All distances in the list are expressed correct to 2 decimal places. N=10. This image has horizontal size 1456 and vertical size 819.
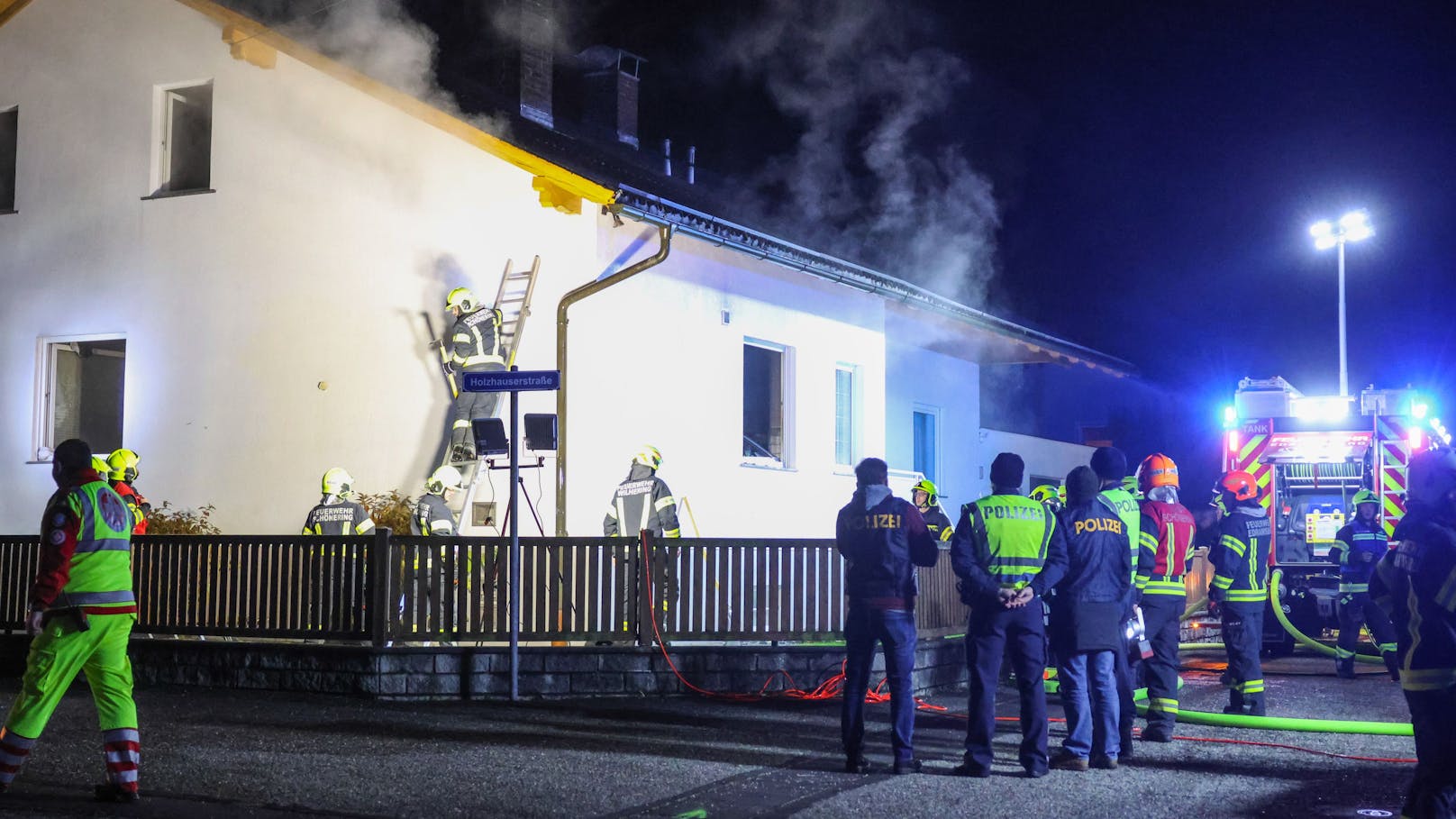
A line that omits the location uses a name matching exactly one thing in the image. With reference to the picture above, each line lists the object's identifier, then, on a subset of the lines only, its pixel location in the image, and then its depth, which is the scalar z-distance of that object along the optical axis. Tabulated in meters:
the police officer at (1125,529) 8.35
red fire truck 15.40
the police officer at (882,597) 7.68
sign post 10.54
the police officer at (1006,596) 7.61
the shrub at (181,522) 14.20
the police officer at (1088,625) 7.88
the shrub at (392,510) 13.50
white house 14.01
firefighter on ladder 13.45
